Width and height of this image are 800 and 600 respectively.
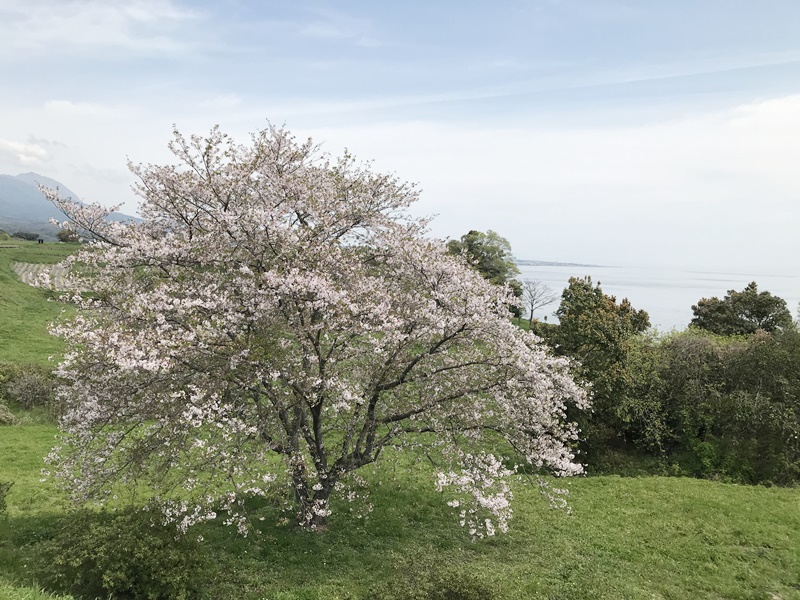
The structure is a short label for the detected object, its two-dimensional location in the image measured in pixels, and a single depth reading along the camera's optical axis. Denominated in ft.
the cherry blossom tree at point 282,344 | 36.14
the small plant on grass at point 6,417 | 84.79
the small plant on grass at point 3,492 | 44.65
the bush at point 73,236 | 44.26
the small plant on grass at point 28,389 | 91.09
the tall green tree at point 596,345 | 74.13
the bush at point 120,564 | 34.42
